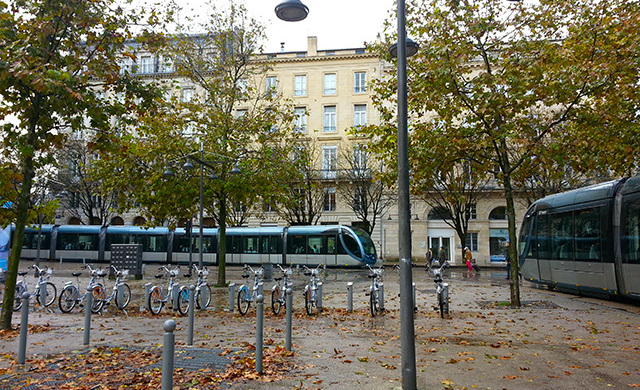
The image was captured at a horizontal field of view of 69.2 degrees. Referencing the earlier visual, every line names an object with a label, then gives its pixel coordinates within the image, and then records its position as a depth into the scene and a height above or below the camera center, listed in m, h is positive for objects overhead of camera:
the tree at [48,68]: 8.22 +3.19
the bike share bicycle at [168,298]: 11.61 -1.33
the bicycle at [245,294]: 11.31 -1.22
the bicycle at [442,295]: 10.74 -1.16
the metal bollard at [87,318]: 7.55 -1.17
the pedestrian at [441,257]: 26.86 -0.68
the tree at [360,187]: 35.03 +4.50
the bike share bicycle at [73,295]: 11.87 -1.29
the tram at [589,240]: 11.85 +0.16
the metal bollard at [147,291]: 11.92 -1.17
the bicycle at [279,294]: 11.37 -1.20
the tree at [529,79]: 10.95 +4.02
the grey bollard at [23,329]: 6.25 -1.14
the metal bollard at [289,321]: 6.95 -1.13
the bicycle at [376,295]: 11.14 -1.19
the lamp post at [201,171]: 15.70 +2.62
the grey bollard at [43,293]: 12.91 -1.31
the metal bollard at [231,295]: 12.14 -1.30
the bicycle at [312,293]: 11.31 -1.17
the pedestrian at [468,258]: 29.09 -0.80
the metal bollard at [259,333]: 5.75 -1.11
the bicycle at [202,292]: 12.25 -1.23
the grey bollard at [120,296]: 12.16 -1.31
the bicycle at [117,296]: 11.82 -1.30
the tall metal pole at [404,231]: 5.18 +0.17
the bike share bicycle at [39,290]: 12.64 -1.24
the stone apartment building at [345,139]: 38.78 +9.61
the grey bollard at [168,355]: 4.00 -0.96
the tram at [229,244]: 29.08 +0.12
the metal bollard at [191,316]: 7.52 -1.16
